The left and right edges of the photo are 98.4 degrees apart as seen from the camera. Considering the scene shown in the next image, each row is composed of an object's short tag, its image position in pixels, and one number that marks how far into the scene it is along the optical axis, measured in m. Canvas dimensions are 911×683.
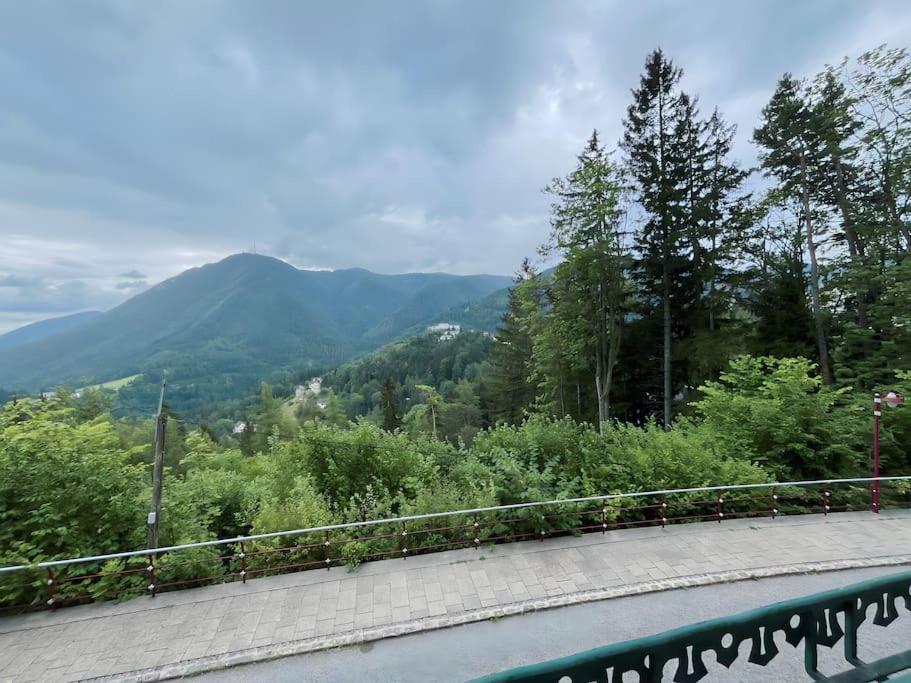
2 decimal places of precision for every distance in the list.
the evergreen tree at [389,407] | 47.22
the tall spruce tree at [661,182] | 18.20
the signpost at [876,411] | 9.47
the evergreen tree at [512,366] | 36.53
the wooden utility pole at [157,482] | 7.26
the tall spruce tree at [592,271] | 18.36
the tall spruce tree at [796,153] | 16.27
